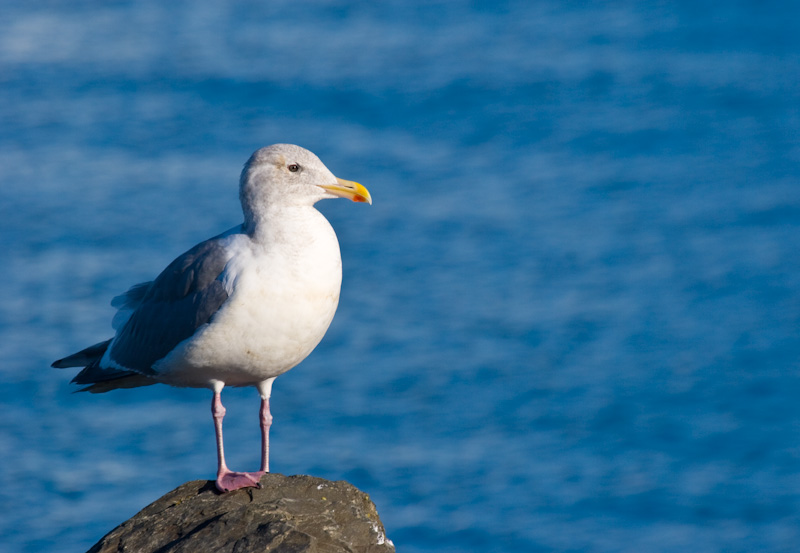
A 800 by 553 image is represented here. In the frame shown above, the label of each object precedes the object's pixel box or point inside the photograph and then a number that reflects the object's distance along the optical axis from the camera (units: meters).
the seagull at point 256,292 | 15.11
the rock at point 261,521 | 14.23
